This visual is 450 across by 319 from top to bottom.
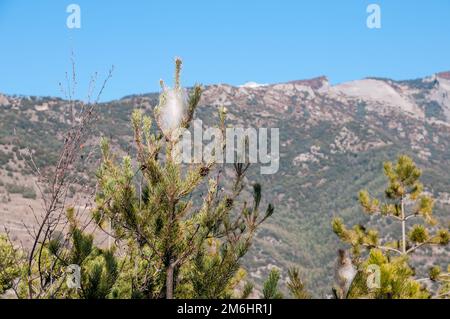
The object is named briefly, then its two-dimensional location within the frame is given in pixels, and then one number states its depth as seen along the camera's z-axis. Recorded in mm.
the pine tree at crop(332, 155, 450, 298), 14203
